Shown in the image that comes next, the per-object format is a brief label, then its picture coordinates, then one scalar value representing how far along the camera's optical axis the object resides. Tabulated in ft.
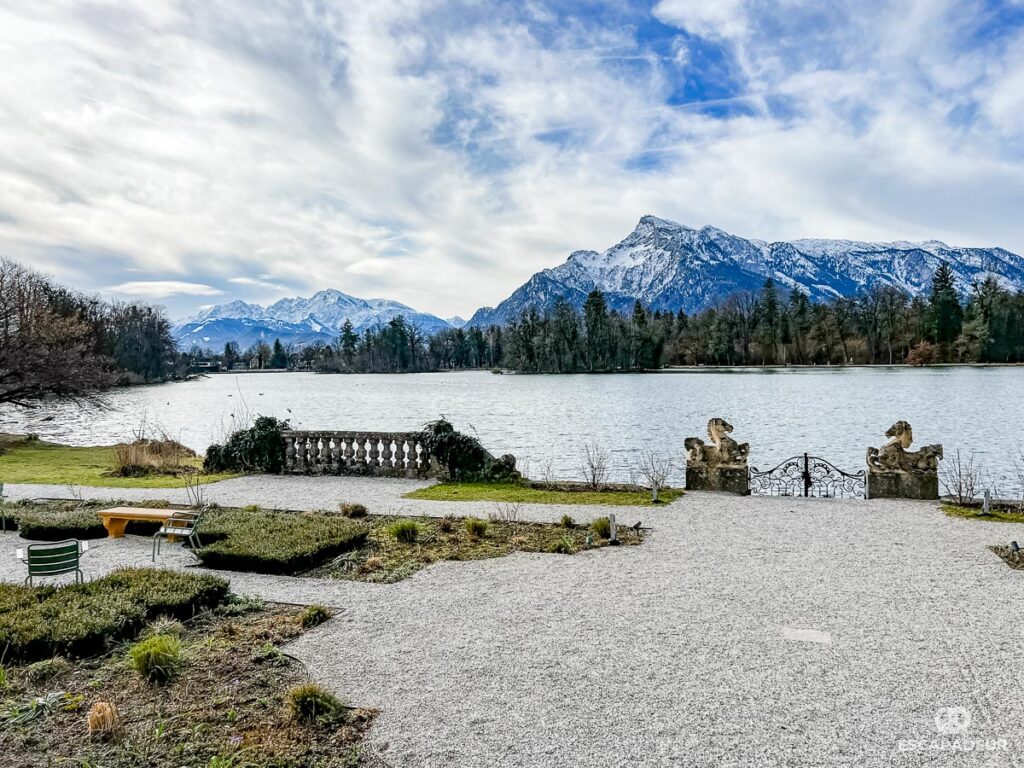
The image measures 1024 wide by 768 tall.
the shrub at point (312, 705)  14.67
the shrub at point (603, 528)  32.35
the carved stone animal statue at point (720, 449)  45.78
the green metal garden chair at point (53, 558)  23.45
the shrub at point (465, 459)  52.03
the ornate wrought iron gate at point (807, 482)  48.03
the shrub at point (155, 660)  16.70
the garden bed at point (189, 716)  13.29
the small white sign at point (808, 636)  18.85
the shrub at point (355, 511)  38.29
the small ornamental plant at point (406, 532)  32.12
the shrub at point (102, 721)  14.02
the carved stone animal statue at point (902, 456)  41.73
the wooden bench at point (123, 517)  35.06
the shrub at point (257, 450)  58.54
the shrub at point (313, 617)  21.01
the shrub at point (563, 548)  29.81
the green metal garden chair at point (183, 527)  31.37
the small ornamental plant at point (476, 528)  32.62
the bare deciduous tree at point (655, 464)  70.73
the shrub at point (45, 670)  17.06
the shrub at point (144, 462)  60.44
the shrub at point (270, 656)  18.01
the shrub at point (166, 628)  19.98
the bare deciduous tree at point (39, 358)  93.30
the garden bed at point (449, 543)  27.68
